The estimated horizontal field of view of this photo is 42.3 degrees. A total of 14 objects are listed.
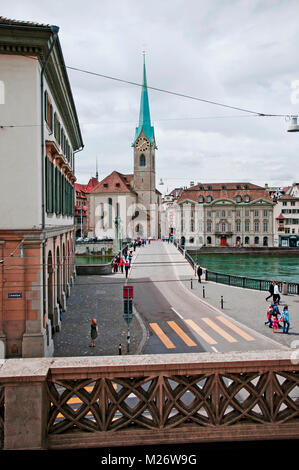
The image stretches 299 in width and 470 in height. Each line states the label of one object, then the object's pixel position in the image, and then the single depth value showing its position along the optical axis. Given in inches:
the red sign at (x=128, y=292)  555.8
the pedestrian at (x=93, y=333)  545.0
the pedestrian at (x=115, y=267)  1509.6
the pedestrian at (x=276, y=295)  823.7
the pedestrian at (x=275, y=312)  647.8
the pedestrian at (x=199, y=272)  1204.8
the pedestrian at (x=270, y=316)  664.1
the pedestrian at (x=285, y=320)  625.4
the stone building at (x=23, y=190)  476.1
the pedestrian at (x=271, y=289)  857.6
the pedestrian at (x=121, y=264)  1503.3
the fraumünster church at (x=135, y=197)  3762.3
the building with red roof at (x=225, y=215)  3649.1
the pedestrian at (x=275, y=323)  637.3
